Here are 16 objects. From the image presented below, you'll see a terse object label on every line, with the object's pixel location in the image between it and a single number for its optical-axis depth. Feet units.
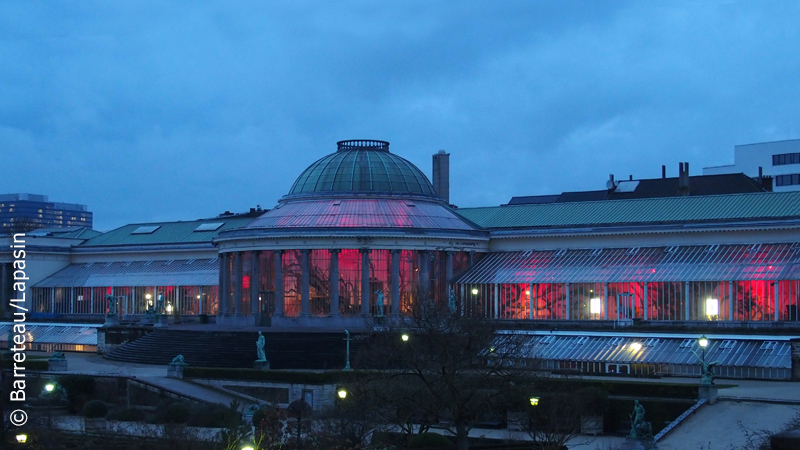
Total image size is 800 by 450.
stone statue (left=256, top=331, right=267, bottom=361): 226.99
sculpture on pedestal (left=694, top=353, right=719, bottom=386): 168.66
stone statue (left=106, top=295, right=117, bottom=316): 326.89
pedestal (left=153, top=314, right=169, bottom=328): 278.67
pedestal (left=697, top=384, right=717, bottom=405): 167.43
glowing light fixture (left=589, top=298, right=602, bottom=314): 266.77
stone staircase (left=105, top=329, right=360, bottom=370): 236.43
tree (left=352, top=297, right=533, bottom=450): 148.66
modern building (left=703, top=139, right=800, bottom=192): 437.99
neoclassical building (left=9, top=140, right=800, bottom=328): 253.85
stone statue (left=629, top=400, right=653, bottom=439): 145.53
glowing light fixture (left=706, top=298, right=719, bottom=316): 247.91
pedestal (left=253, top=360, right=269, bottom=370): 224.74
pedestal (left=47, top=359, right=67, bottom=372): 235.81
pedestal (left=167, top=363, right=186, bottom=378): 220.84
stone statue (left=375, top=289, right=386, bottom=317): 264.68
